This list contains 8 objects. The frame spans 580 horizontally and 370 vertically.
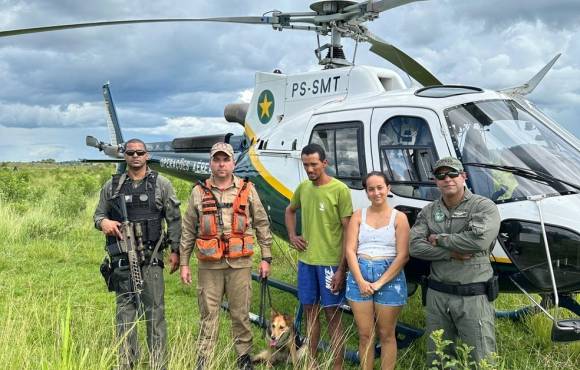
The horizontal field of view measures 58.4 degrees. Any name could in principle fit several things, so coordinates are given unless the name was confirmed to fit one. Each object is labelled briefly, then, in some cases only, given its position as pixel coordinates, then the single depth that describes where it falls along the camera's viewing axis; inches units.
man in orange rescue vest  164.2
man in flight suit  139.3
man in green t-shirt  163.0
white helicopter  151.3
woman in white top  147.6
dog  173.6
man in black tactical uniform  173.0
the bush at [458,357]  109.7
